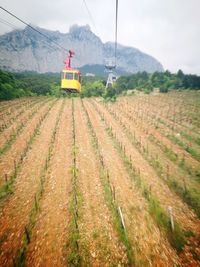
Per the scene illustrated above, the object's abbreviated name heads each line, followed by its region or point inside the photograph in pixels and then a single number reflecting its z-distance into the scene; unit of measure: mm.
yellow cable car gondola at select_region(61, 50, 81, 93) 26922
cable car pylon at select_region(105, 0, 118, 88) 73538
